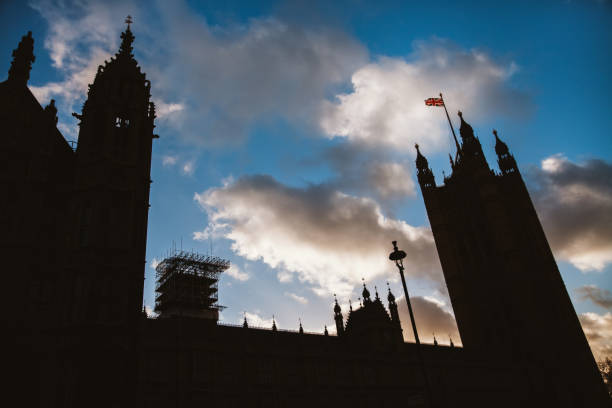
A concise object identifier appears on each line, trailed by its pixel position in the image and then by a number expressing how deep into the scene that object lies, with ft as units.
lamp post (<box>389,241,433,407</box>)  81.07
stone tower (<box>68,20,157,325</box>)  78.48
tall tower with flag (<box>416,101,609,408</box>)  206.59
